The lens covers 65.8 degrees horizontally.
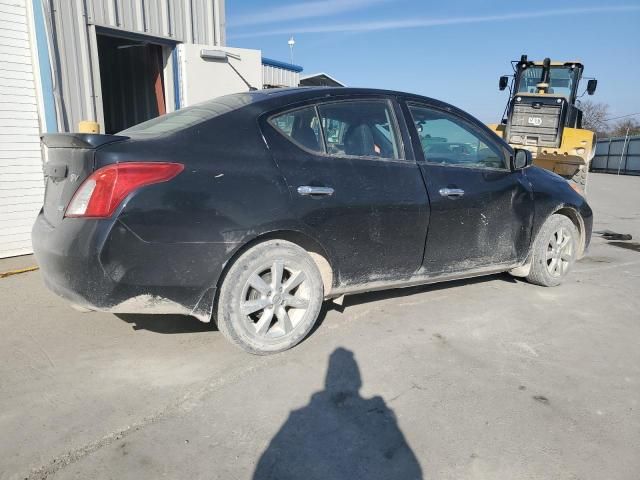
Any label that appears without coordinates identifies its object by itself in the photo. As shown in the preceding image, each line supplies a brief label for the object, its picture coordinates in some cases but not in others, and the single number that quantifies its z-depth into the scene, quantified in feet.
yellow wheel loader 34.71
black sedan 8.66
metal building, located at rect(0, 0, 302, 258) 18.19
